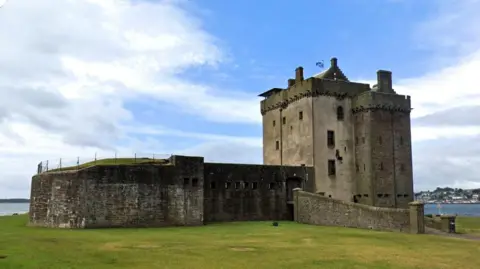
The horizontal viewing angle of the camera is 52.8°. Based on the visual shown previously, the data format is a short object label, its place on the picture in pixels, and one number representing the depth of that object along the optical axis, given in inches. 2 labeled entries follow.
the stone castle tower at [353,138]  2132.1
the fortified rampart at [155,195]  1551.4
